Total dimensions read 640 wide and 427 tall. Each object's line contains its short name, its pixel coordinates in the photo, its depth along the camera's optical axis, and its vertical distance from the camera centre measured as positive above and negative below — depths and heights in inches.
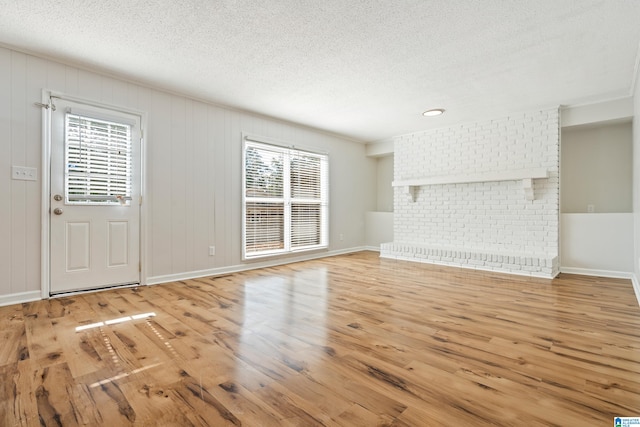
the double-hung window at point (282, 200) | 193.5 +10.7
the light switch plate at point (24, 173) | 118.0 +16.2
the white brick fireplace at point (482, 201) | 179.3 +9.3
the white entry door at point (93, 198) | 127.2 +7.6
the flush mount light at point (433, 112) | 183.5 +62.2
